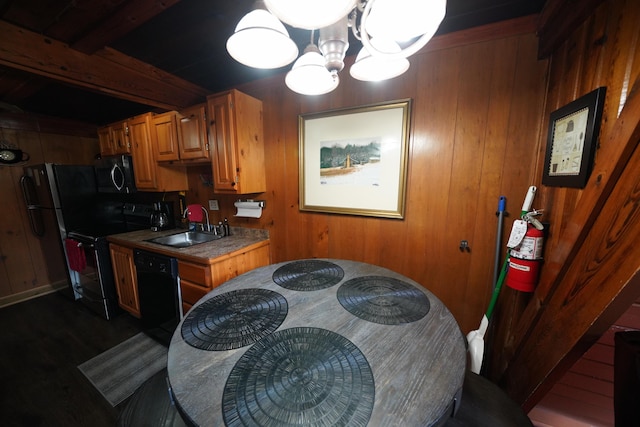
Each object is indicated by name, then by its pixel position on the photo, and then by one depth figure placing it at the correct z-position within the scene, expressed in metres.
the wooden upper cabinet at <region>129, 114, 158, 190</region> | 2.26
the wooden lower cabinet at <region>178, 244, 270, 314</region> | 1.61
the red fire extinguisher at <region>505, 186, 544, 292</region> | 1.07
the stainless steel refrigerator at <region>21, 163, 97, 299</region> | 2.32
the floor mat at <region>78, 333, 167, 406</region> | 1.53
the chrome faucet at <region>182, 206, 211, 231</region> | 2.33
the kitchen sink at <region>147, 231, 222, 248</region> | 2.20
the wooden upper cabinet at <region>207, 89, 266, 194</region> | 1.78
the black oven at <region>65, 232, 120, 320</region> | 2.17
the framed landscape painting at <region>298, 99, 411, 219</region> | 1.51
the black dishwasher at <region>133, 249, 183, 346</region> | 1.78
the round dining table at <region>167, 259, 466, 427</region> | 0.52
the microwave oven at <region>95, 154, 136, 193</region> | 2.40
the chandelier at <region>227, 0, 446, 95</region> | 0.51
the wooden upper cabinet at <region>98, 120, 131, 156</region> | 2.38
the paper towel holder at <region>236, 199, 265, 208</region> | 2.07
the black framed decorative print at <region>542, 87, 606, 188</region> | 0.83
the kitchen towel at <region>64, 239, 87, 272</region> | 2.22
